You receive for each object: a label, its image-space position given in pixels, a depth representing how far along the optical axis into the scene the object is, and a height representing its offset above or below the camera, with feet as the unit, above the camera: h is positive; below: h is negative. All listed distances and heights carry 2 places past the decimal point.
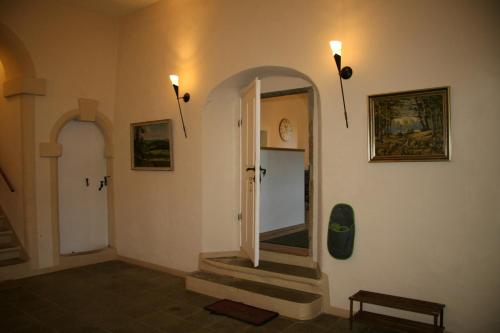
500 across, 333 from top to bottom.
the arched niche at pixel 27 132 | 17.24 +1.36
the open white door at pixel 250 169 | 14.28 -0.42
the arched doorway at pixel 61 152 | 17.95 +0.44
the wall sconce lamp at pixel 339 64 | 11.75 +3.01
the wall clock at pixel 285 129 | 23.48 +1.86
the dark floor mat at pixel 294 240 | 17.63 -4.08
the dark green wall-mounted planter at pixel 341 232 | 12.10 -2.38
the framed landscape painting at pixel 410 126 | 10.72 +0.94
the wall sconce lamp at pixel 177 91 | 16.52 +3.05
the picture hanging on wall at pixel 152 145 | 17.65 +0.73
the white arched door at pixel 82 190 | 19.35 -1.53
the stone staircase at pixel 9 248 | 17.07 -3.96
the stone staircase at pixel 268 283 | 12.40 -4.63
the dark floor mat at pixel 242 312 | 12.00 -5.12
